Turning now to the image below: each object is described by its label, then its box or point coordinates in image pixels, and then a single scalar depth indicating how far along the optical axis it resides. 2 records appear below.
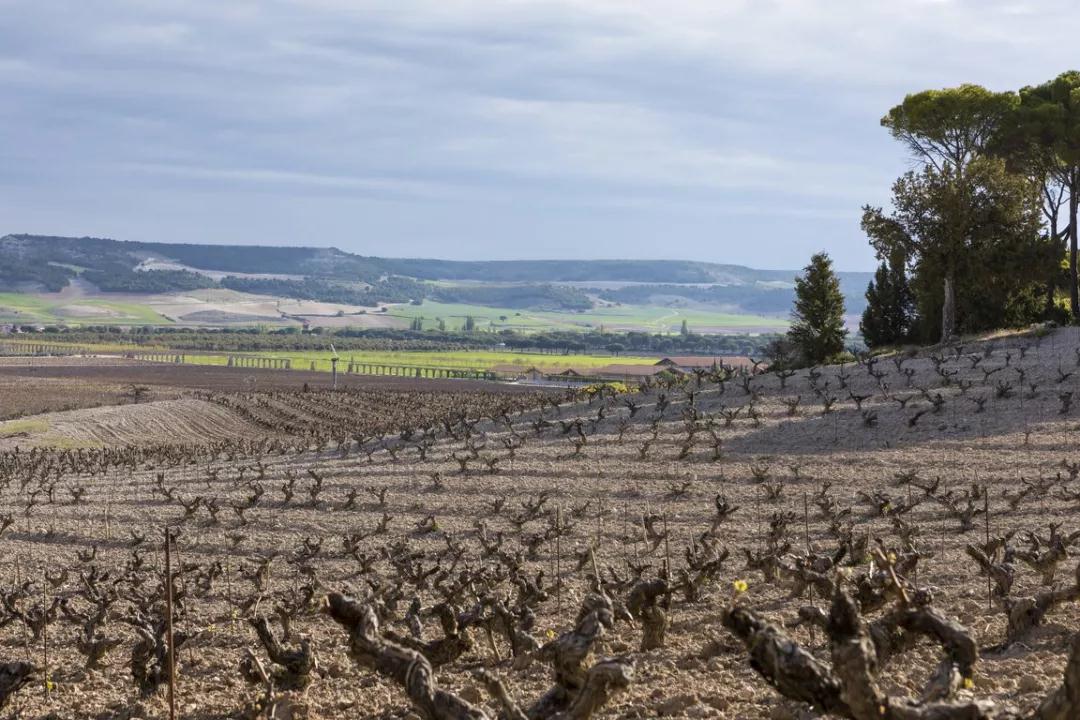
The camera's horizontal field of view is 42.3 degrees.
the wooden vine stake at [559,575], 16.35
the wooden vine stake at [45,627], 15.21
